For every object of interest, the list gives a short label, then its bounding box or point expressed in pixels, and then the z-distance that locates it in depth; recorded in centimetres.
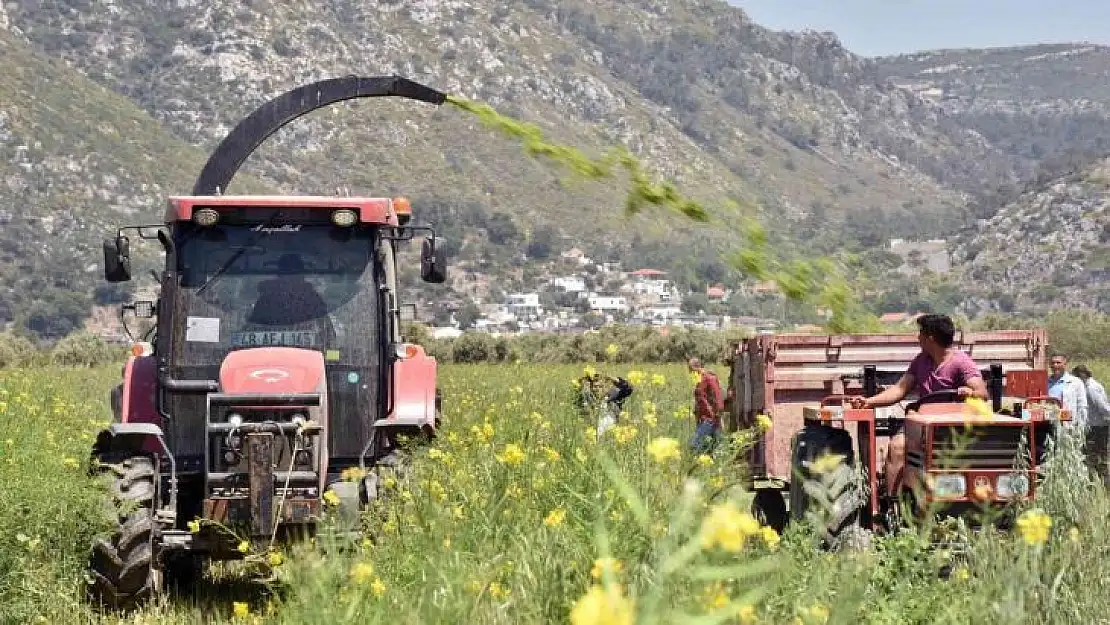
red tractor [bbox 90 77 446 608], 1755
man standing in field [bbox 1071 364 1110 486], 2247
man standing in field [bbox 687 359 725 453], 2970
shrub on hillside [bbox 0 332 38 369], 8994
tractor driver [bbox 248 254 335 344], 1872
